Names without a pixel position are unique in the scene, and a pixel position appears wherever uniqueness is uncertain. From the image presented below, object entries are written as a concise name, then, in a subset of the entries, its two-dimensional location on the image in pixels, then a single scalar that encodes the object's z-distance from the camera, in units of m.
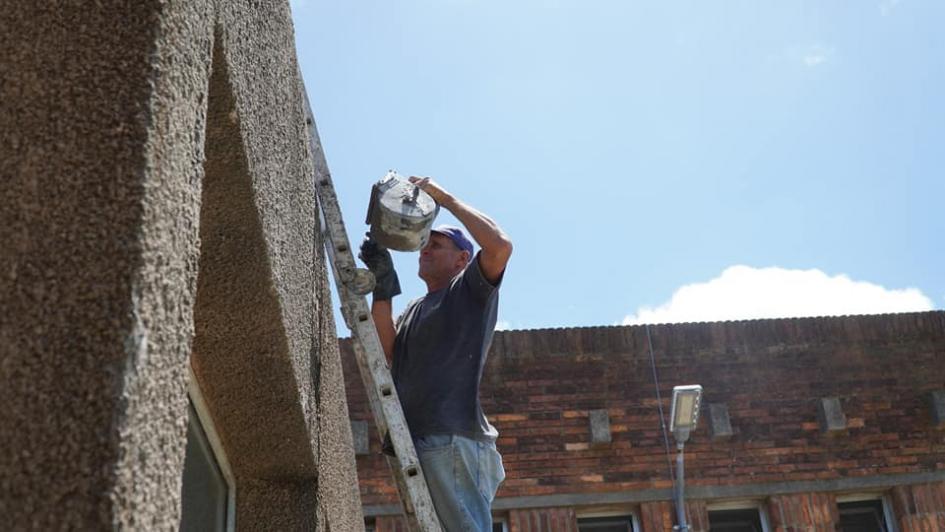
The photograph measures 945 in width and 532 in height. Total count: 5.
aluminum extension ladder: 3.07
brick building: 8.22
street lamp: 7.68
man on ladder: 3.33
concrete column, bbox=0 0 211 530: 0.98
